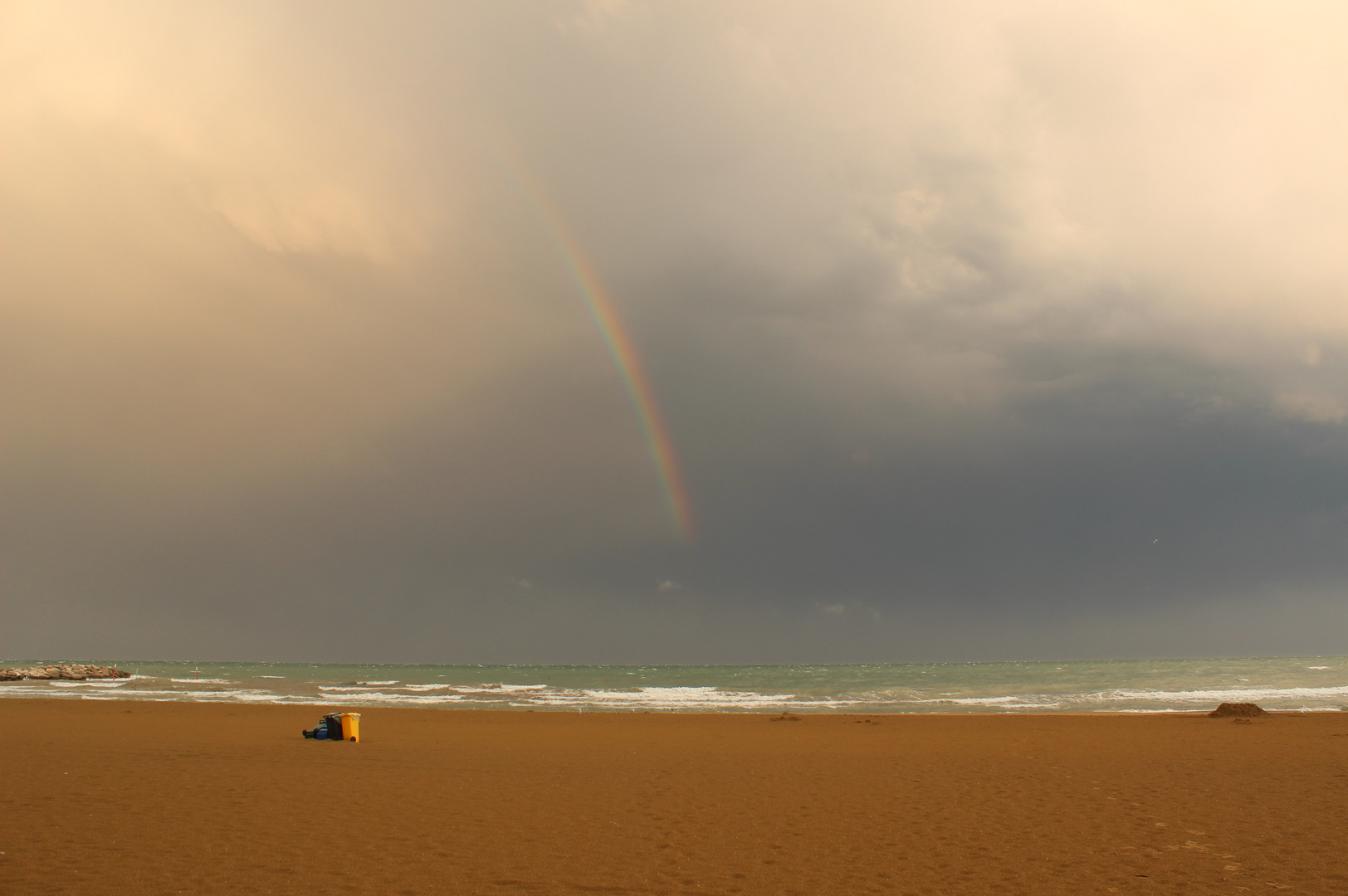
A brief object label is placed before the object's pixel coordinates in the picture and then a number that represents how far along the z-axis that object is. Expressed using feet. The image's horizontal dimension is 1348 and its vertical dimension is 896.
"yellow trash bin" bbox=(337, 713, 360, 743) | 69.72
